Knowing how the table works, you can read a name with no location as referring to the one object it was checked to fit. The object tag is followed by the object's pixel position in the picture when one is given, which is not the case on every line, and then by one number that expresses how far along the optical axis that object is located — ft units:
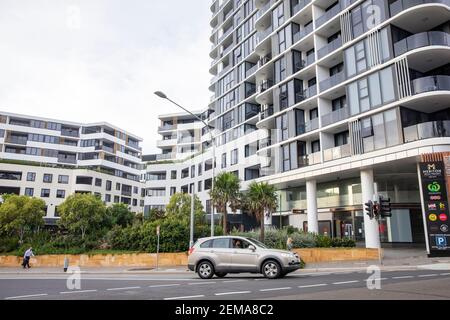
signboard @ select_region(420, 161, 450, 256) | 69.41
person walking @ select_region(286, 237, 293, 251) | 70.18
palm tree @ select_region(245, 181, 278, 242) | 81.92
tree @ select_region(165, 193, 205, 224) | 131.75
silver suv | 45.34
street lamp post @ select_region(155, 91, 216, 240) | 61.93
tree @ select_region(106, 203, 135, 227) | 144.61
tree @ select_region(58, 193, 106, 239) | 111.34
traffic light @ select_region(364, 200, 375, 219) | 63.62
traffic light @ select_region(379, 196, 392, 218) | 62.80
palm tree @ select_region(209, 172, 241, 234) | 88.79
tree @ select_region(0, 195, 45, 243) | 113.53
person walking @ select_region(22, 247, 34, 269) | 87.64
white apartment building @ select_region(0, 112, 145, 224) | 206.59
